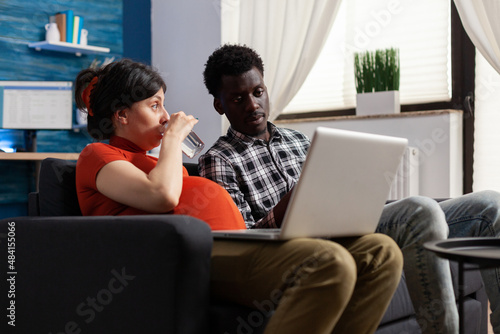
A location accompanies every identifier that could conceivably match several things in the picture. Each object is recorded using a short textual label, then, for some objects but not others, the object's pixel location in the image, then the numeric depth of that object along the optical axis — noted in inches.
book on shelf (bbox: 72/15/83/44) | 163.3
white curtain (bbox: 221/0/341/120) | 138.3
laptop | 43.9
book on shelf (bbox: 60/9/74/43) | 161.3
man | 53.3
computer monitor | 150.9
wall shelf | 157.8
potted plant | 126.5
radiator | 122.5
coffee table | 38.8
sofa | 46.0
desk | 139.8
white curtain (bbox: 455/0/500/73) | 111.4
